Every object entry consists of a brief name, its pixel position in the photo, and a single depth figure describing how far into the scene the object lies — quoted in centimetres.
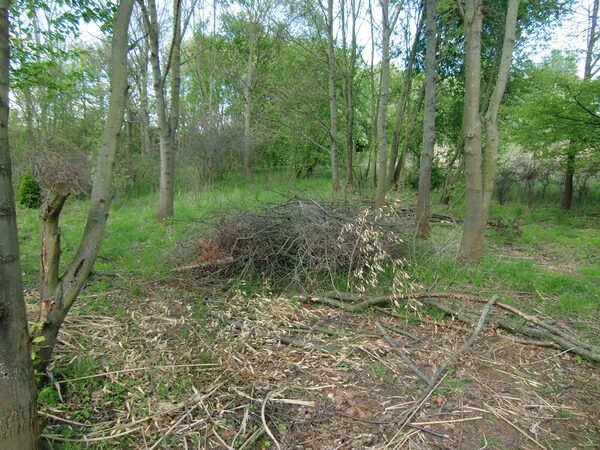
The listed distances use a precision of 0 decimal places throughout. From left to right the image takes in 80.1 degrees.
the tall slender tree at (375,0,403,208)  669
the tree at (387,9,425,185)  1143
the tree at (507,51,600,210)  888
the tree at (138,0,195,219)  760
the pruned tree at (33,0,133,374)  248
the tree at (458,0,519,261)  517
